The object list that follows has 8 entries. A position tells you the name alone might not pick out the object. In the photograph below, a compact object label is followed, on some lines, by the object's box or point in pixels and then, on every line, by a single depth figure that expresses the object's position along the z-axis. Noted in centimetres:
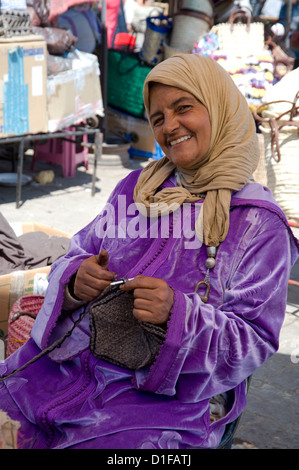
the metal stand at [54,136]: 596
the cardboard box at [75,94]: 612
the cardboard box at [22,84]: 561
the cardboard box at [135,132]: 844
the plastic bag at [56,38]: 607
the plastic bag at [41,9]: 611
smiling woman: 178
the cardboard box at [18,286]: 348
